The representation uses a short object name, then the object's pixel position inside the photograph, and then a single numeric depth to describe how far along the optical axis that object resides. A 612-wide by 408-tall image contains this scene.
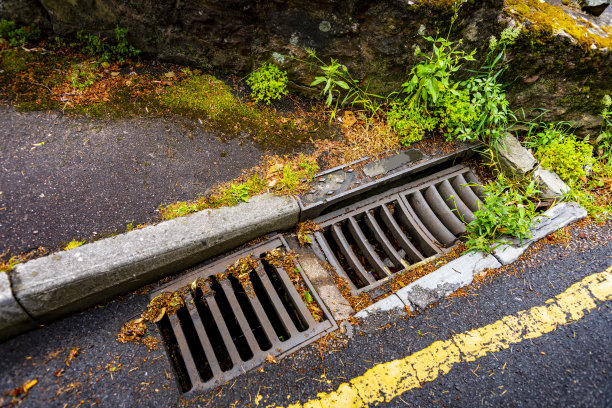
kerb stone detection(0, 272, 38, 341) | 1.67
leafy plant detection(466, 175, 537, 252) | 2.39
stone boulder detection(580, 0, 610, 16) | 2.91
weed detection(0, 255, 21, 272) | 1.77
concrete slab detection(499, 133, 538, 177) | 2.77
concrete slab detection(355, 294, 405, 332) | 2.07
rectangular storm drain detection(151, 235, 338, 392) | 1.95
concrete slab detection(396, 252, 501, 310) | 2.17
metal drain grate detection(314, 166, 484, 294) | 2.44
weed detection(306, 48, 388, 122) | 2.70
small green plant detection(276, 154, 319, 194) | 2.37
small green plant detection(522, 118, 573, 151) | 2.88
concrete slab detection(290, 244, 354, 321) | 2.14
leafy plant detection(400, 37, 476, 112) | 2.50
